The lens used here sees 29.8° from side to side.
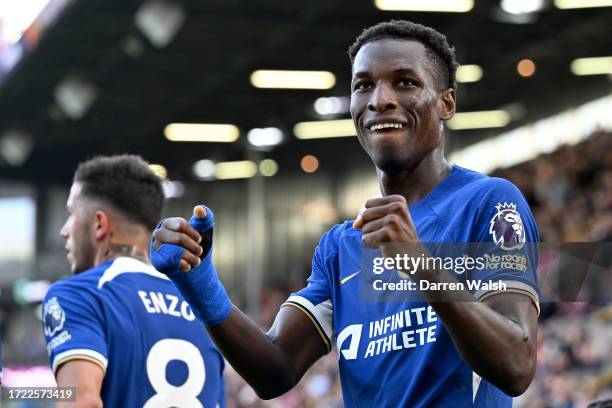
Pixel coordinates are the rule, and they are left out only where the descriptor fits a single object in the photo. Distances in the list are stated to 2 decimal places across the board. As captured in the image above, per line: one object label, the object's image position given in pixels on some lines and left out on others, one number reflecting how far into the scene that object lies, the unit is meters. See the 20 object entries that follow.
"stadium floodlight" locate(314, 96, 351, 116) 24.88
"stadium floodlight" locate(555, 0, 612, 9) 18.69
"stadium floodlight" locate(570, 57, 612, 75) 23.41
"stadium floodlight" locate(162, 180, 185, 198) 34.81
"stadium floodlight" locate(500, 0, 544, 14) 17.98
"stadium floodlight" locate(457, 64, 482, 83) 22.97
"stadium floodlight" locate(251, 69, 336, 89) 23.28
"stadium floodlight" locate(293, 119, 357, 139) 28.02
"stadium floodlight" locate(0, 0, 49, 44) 19.69
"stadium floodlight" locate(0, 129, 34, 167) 30.05
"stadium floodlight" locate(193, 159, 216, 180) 32.78
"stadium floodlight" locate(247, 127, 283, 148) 28.27
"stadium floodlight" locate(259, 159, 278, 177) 33.59
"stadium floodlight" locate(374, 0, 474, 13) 17.20
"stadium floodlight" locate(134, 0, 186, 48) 18.12
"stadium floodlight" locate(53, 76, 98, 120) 24.03
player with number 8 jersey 4.41
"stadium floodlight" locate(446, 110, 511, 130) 28.09
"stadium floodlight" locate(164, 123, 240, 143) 28.62
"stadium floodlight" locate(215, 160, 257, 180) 33.22
